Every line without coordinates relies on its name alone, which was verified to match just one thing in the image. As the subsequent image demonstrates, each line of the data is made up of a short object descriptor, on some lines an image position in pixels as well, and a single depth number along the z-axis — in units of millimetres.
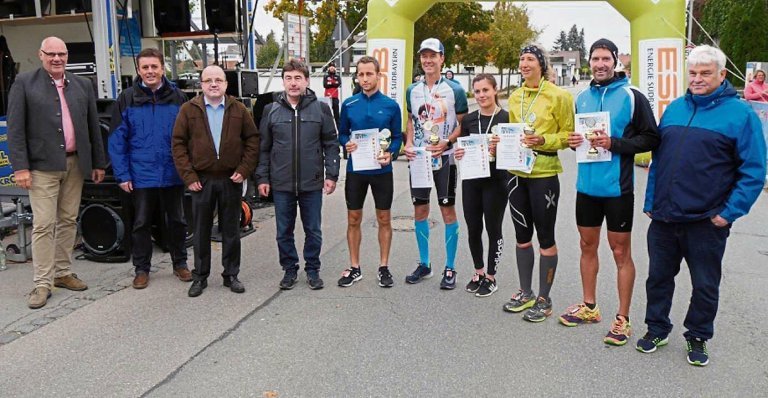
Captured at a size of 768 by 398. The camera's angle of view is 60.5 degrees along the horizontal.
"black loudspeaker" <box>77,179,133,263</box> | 6582
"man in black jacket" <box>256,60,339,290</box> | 5598
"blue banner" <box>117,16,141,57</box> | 11187
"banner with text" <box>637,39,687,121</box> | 7609
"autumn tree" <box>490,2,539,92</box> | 54125
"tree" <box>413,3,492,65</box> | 31500
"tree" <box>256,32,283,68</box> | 55919
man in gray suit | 5297
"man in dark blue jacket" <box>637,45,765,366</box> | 3906
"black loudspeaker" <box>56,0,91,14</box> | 10414
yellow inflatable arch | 7625
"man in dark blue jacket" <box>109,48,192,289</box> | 5672
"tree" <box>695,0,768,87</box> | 31719
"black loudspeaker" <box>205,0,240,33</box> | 10227
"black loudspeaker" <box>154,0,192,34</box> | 11240
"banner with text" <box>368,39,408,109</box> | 8430
